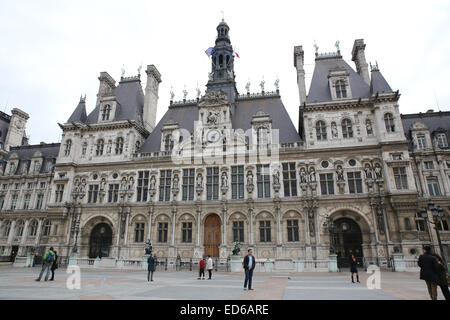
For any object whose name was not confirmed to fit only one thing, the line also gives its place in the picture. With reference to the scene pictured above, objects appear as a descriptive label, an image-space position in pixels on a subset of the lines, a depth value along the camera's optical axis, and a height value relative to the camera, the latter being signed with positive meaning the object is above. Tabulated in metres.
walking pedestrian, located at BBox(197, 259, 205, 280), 16.72 -0.83
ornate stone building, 27.53 +7.71
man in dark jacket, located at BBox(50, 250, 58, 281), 15.18 -0.79
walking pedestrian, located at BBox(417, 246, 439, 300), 8.36 -0.62
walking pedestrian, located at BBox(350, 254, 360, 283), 14.40 -0.71
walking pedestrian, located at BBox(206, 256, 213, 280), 16.73 -0.83
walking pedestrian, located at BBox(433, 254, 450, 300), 8.22 -0.85
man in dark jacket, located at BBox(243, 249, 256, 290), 11.30 -0.60
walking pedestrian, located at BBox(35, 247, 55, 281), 14.98 -0.49
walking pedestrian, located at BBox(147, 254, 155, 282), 14.87 -0.70
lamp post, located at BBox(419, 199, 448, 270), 17.17 +2.29
